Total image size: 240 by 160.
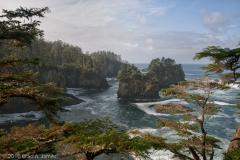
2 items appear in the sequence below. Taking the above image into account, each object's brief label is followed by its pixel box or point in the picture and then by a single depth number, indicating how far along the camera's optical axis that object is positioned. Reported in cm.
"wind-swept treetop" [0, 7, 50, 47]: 797
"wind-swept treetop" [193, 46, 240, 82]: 944
